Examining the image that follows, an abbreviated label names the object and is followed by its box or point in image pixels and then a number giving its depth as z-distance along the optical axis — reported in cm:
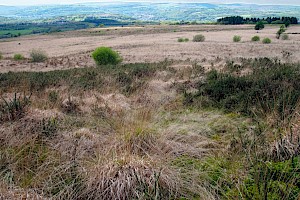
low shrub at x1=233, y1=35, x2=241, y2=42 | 4569
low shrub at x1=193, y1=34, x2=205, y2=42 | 4988
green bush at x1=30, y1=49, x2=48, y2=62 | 3581
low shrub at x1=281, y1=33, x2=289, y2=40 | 4393
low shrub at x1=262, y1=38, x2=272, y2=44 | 4042
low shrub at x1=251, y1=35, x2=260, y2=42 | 4487
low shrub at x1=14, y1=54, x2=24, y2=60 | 3912
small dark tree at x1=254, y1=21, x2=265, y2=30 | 6462
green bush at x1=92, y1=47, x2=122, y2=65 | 2362
